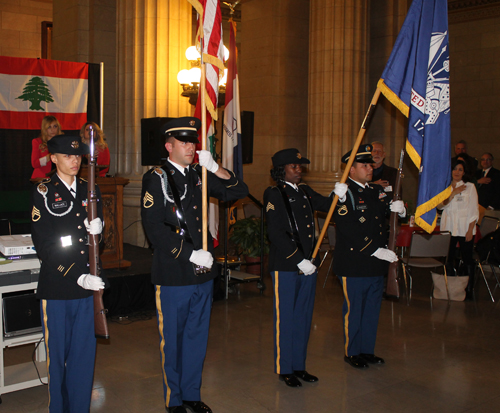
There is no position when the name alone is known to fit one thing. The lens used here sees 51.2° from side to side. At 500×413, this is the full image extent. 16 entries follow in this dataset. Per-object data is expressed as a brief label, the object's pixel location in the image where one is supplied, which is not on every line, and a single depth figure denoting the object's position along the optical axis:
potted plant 7.23
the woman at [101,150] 5.98
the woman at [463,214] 6.83
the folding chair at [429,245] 6.39
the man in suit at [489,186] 9.44
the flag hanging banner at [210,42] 3.51
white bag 6.57
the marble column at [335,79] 9.41
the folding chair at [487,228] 7.16
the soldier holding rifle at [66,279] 3.02
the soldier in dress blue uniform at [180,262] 3.25
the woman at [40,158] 6.24
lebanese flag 7.19
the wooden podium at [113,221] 6.01
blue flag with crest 3.89
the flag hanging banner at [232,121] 7.05
